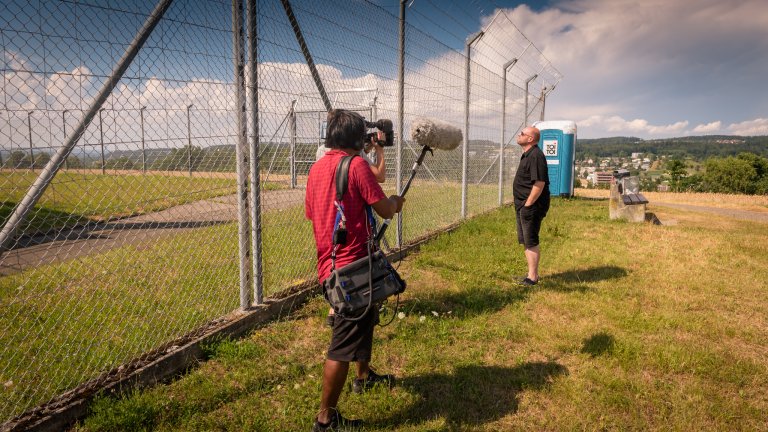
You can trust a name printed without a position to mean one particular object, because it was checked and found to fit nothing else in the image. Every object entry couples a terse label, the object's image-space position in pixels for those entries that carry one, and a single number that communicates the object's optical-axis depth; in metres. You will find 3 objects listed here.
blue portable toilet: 13.94
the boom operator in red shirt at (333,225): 2.43
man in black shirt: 5.25
